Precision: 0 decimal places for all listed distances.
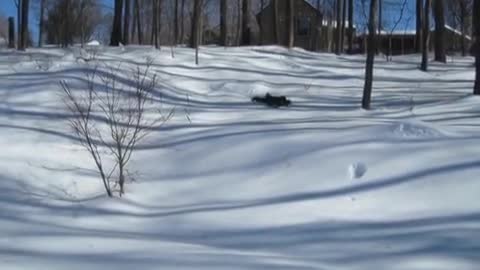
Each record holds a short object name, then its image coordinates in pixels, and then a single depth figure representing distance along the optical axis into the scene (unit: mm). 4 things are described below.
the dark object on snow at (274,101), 13664
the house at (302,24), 45375
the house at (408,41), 46138
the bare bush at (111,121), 8977
